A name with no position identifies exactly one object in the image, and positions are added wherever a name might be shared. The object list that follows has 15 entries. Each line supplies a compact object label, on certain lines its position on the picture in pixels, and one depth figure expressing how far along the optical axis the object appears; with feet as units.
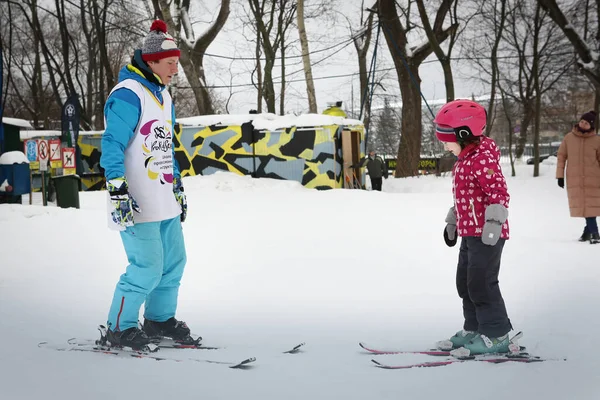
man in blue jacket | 11.97
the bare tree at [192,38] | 72.69
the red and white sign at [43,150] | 45.99
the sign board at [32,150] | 48.29
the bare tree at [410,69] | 73.26
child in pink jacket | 11.71
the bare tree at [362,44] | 86.38
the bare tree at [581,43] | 57.11
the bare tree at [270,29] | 77.10
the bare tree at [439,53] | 68.13
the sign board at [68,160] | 42.88
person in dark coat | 62.13
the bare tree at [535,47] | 78.89
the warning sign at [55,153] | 46.83
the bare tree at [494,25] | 77.77
